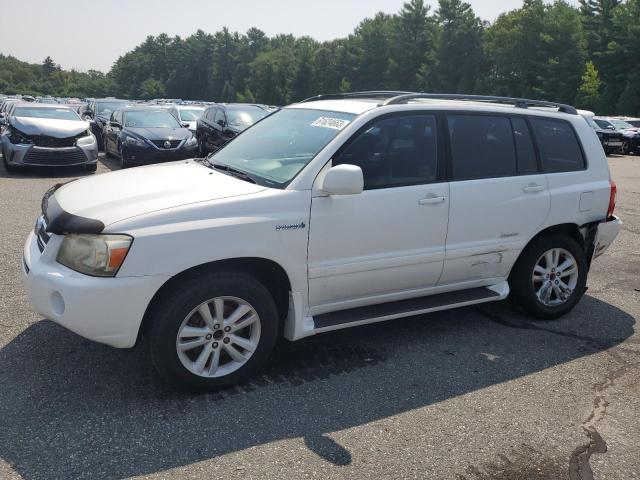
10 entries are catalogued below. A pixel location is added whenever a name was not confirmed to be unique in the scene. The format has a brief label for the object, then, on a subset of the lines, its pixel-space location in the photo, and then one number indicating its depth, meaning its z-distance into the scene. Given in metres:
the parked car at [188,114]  19.20
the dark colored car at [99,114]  18.08
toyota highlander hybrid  3.39
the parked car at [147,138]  13.81
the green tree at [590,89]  50.38
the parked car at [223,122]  14.92
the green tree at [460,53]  74.00
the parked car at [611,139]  26.00
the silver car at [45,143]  12.58
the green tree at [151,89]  140.25
